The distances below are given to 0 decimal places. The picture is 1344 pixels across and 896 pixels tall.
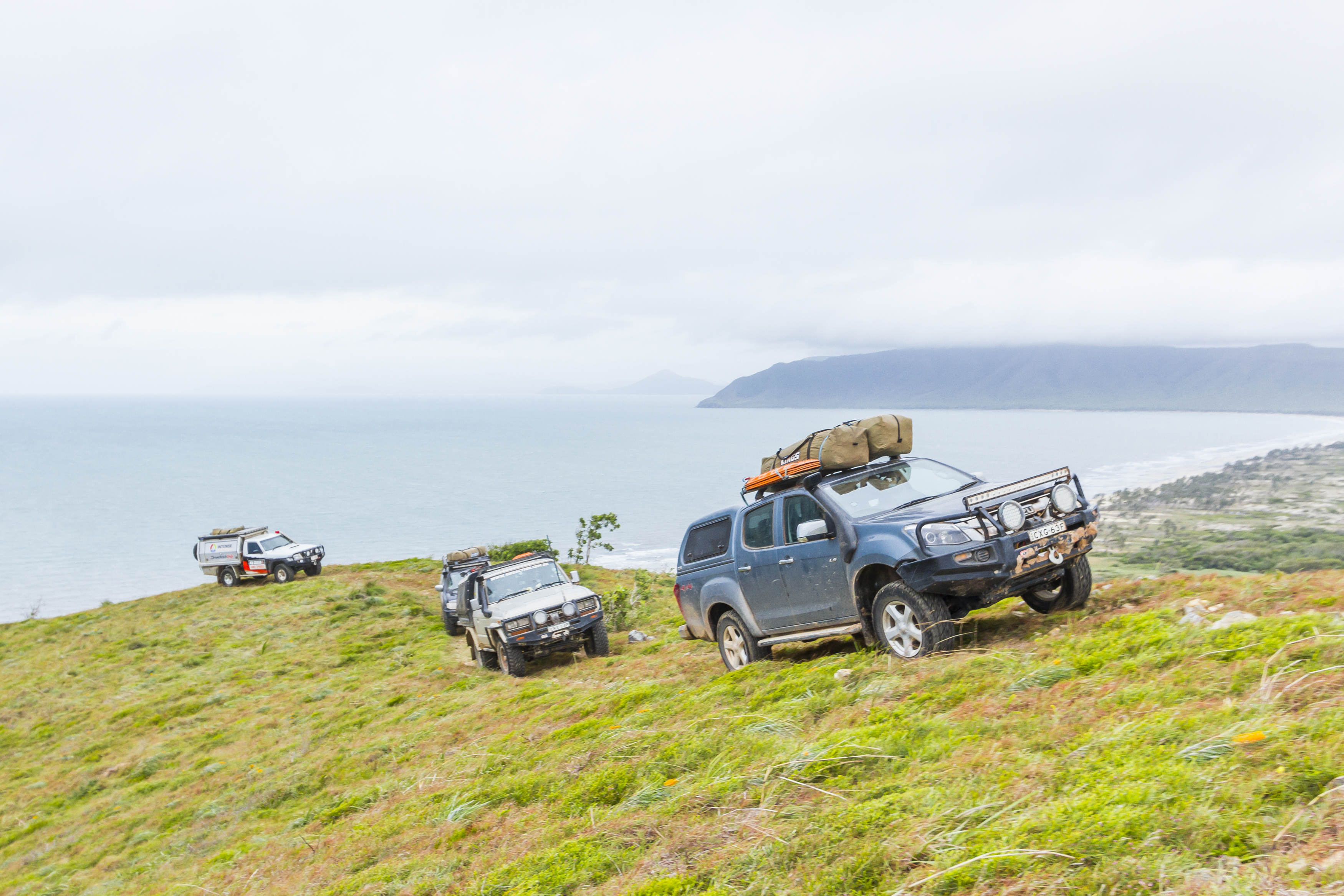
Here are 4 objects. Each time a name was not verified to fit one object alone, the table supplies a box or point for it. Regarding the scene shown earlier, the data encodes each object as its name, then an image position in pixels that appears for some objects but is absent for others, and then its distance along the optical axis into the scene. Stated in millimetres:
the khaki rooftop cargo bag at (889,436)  8477
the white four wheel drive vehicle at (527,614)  14586
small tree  38844
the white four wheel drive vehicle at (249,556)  32594
